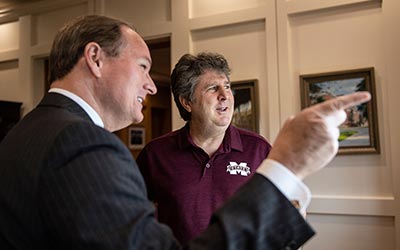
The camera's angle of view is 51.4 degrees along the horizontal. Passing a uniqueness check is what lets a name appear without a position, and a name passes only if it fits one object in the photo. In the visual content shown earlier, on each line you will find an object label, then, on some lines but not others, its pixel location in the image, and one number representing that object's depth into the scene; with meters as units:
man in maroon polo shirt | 1.62
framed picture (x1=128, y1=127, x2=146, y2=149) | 5.57
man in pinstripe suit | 0.65
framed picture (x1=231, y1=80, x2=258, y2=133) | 2.75
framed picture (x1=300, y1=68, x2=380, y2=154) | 2.40
